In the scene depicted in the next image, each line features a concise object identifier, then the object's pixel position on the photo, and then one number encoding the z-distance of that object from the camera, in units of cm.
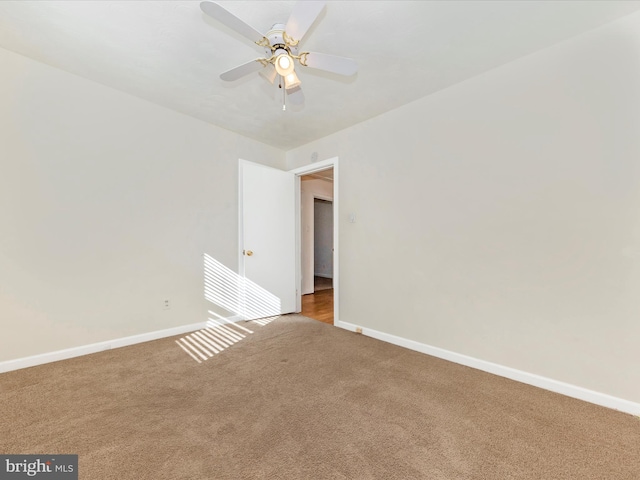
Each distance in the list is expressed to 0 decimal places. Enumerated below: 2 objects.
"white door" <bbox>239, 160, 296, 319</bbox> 375
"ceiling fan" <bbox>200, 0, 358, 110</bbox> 143
